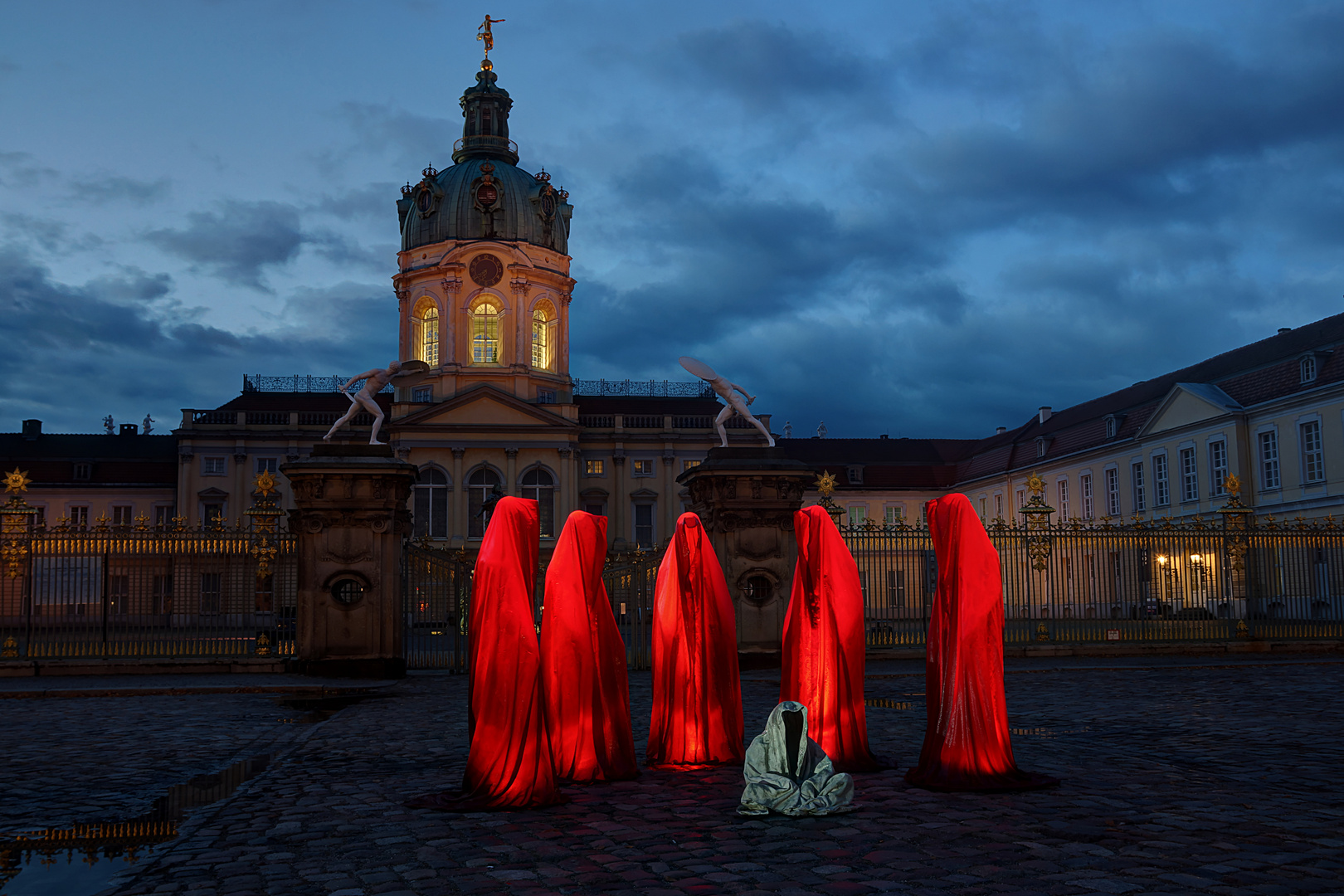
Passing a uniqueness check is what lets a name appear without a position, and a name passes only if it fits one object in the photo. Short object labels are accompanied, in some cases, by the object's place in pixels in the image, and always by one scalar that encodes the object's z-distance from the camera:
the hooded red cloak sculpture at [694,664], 8.86
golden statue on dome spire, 61.84
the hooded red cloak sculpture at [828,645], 8.48
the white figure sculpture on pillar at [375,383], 17.69
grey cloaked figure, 6.70
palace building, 53.41
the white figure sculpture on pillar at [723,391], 16.03
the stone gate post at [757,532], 16.69
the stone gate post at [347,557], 16.53
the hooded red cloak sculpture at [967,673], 7.48
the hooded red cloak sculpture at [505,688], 7.20
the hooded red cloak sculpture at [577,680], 8.18
